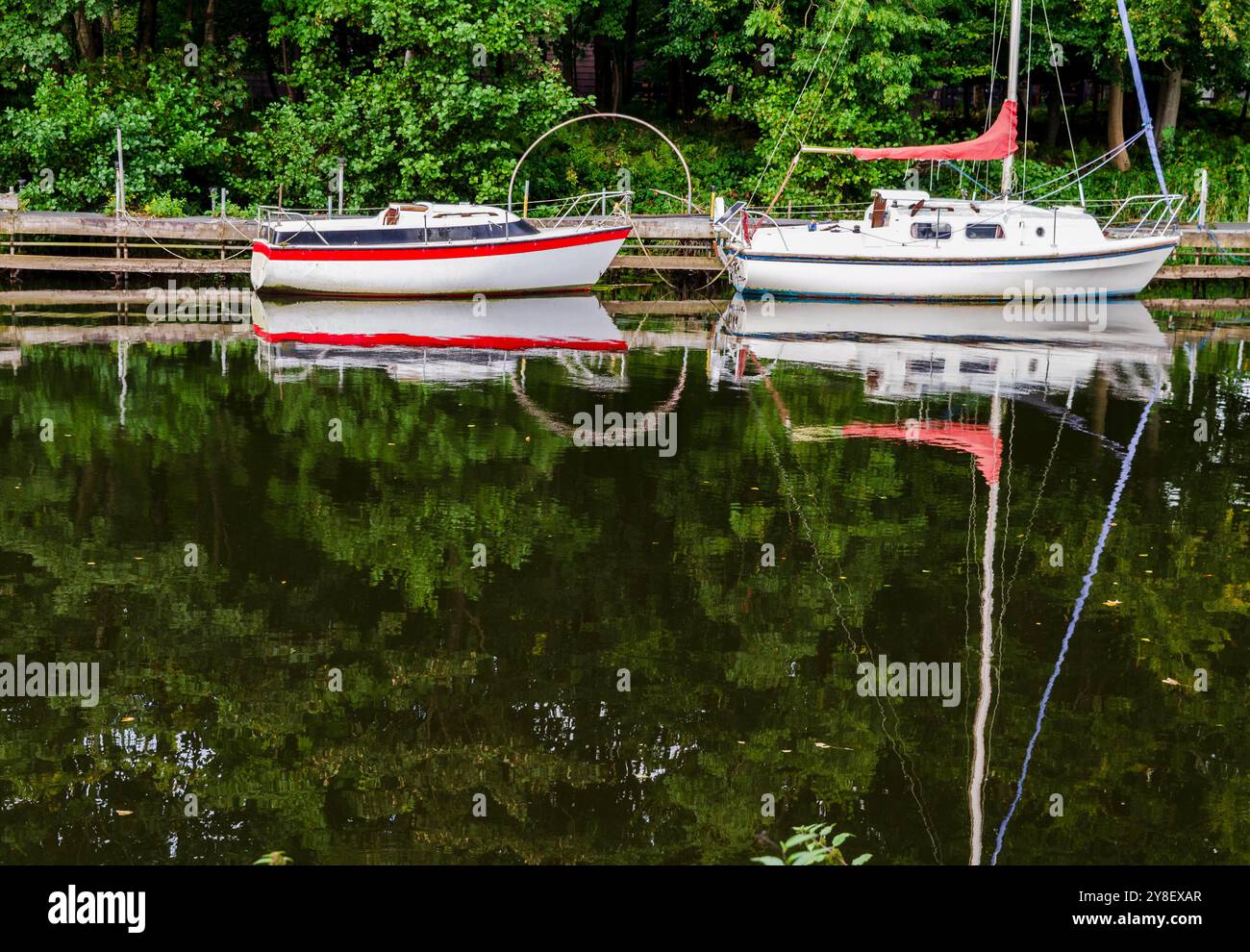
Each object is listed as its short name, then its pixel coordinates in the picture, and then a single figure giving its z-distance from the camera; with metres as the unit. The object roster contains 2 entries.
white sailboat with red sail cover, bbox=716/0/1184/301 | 28.23
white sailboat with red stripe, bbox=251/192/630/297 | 27.48
